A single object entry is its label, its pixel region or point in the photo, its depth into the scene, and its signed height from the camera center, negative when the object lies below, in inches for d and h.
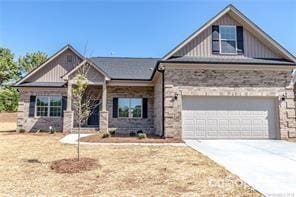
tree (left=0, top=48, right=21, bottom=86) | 1599.4 +319.4
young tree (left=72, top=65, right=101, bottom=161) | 310.2 +35.7
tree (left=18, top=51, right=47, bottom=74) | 1958.5 +450.3
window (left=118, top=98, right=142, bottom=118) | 718.5 +23.4
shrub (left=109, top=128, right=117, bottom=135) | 629.8 -43.5
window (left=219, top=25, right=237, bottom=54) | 560.4 +179.0
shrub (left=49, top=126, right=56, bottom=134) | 667.4 -44.6
